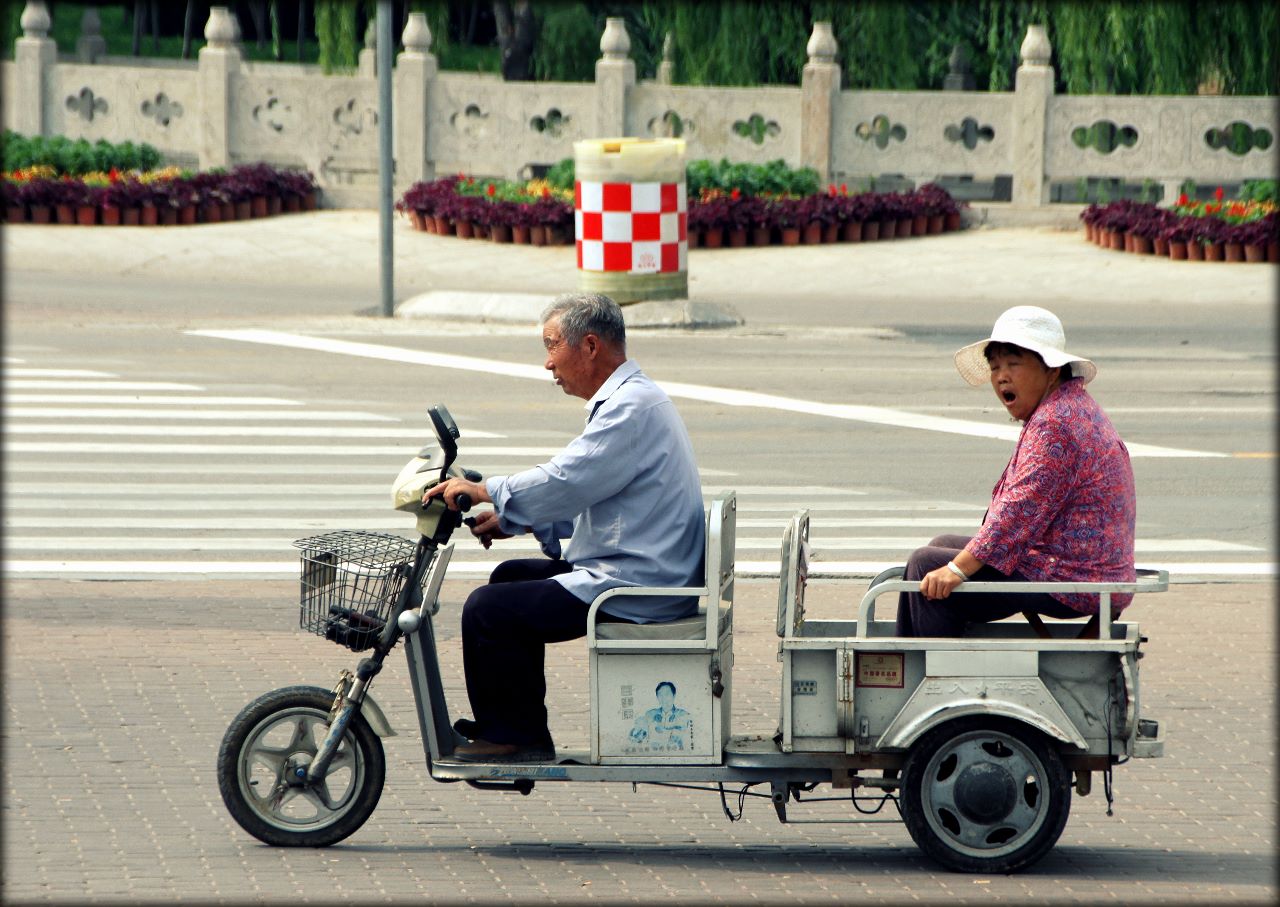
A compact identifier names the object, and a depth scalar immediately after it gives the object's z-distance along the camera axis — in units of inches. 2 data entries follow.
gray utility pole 1622.8
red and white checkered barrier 1556.3
